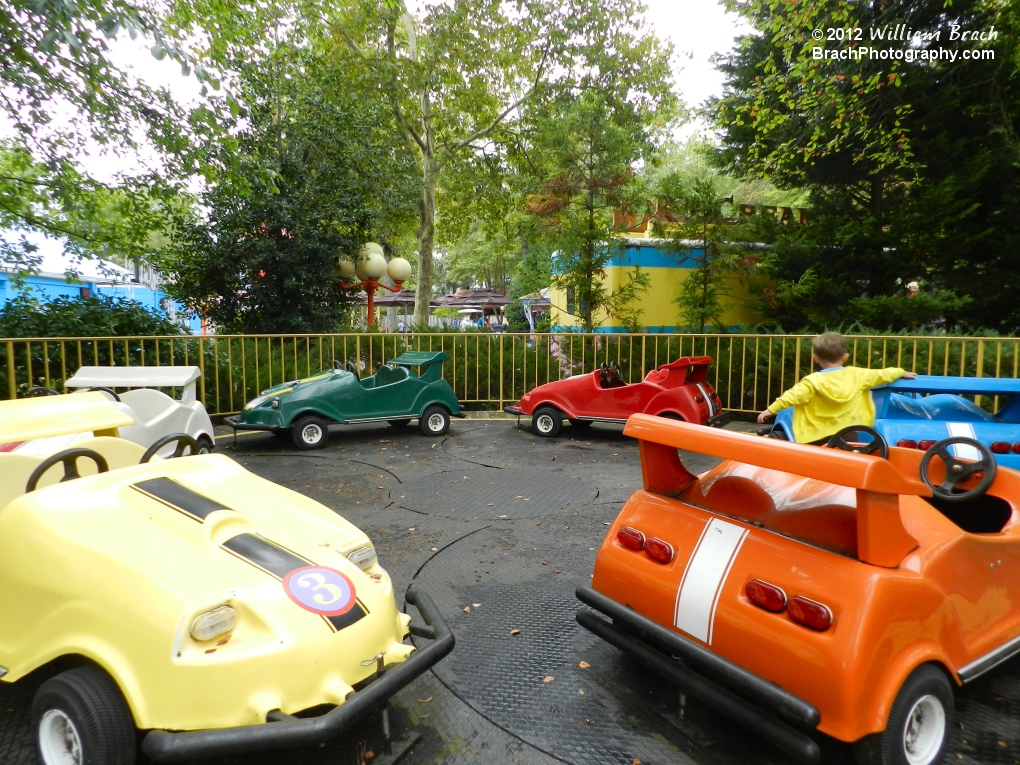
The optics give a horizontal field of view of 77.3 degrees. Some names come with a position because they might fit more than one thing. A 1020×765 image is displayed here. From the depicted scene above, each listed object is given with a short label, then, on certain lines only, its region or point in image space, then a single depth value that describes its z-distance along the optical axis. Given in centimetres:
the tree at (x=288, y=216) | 1123
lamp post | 1254
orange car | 197
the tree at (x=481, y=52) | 1529
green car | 739
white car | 565
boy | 453
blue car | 433
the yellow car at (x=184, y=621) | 183
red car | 767
